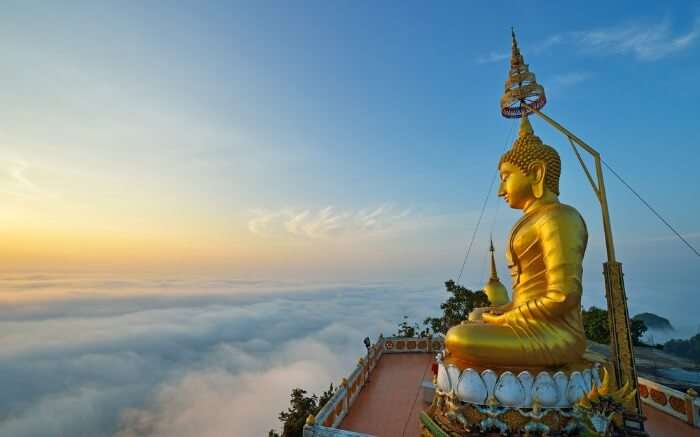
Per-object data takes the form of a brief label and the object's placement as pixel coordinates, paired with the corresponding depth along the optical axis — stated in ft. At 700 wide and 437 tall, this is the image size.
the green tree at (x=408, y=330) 58.03
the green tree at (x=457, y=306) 58.34
